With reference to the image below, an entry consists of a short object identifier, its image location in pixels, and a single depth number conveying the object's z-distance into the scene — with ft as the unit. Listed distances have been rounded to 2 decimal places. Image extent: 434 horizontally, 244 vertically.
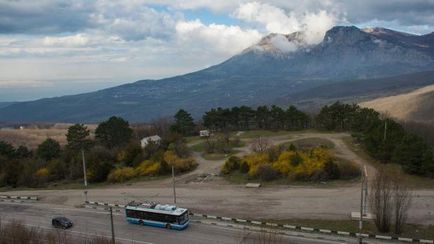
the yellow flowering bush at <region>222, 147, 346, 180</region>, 159.43
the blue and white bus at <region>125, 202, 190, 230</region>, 119.03
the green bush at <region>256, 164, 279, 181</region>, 164.55
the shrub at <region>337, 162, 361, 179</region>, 158.81
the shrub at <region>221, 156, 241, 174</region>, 179.73
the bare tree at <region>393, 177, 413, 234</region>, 105.19
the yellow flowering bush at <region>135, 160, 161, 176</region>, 188.96
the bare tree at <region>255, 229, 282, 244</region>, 94.95
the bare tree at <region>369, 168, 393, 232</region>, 105.29
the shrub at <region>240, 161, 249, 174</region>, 175.00
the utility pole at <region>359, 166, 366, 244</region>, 95.88
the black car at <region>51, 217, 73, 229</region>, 125.44
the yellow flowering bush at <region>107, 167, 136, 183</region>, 188.50
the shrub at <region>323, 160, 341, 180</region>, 158.92
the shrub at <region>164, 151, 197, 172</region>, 189.37
